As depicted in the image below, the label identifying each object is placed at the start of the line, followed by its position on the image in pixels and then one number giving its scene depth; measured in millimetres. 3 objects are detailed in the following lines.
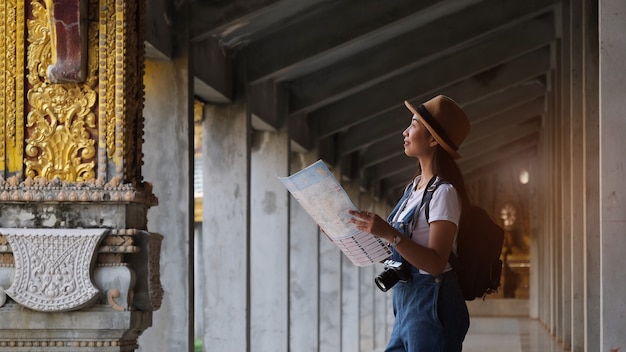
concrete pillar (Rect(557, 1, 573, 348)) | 17312
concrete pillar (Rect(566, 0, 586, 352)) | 14977
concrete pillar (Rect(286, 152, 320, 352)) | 17656
